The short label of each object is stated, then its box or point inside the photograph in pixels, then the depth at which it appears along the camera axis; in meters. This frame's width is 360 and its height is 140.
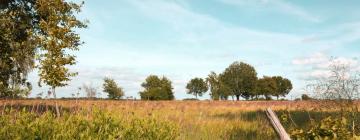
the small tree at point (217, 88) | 118.94
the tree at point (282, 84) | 136.75
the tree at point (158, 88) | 98.94
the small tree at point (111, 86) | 68.05
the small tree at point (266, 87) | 125.36
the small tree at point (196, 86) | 134.25
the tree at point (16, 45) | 19.38
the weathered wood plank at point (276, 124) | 6.75
